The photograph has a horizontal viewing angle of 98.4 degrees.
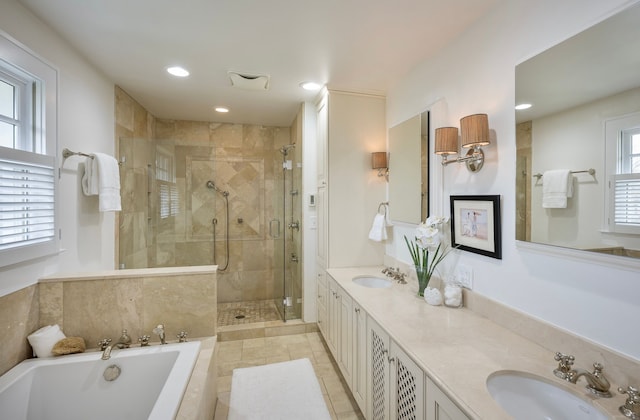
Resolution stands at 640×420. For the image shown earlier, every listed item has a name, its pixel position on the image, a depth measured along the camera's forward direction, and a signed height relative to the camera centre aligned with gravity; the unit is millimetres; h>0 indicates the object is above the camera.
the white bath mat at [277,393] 1939 -1428
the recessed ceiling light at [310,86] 2584 +1184
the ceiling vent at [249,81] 2418 +1171
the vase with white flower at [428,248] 1814 -267
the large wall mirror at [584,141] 962 +269
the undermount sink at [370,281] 2383 -631
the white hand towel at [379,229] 2578 -190
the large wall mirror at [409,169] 2127 +333
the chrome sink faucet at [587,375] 946 -602
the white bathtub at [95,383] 1482 -993
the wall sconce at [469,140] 1518 +408
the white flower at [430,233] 1808 -161
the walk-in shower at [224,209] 3094 +11
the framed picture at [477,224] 1522 -92
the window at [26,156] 1452 +309
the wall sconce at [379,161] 2619 +458
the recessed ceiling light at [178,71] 2300 +1178
